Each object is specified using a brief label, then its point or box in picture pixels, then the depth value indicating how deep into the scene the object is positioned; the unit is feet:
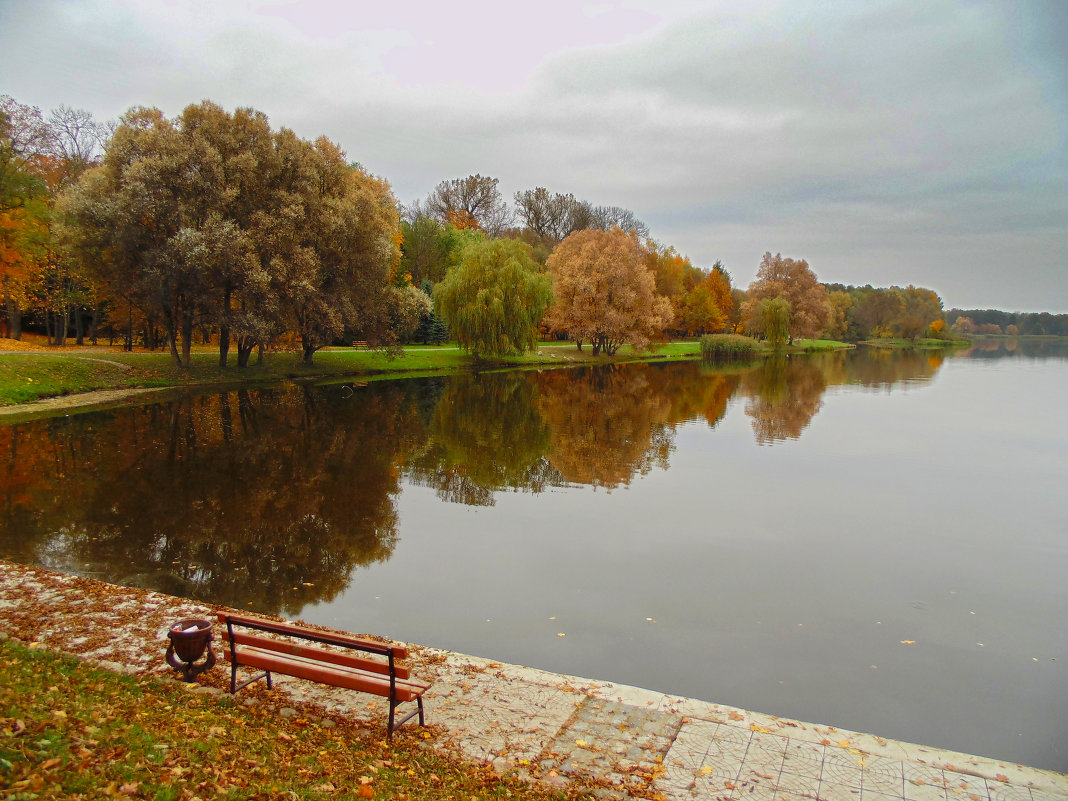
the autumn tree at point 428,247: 209.97
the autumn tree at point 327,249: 110.01
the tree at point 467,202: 255.09
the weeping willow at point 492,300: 157.89
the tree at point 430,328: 191.01
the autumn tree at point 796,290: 293.02
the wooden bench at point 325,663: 18.89
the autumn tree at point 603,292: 192.34
